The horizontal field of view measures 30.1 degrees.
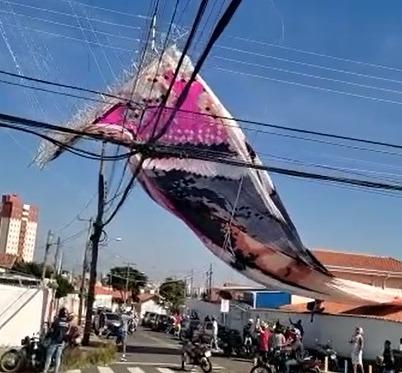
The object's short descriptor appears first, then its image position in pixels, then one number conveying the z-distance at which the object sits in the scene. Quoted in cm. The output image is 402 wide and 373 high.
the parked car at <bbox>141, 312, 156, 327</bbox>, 7138
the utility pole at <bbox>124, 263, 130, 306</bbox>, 10794
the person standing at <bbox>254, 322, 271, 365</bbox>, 2580
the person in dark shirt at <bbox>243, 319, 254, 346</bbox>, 3525
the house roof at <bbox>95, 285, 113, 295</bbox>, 11756
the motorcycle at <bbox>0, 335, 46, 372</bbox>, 1859
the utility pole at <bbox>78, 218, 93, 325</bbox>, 4815
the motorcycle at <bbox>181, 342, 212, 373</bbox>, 2252
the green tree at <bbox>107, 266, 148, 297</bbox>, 11138
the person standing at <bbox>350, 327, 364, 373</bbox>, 2536
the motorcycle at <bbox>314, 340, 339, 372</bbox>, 2935
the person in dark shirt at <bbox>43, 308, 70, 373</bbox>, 1827
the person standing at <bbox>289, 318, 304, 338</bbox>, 3641
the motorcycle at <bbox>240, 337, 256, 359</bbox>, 3446
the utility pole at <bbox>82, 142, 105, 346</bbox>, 2845
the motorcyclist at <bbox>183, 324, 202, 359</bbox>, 2291
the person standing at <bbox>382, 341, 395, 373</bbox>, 2172
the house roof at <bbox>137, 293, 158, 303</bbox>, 11555
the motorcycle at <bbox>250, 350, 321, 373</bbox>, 2092
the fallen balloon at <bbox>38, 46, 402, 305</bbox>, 3244
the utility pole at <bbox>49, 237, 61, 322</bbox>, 6616
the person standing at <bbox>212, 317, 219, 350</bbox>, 3581
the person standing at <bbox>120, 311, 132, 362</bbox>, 2969
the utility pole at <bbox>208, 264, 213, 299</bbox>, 8128
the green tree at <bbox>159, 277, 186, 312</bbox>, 11088
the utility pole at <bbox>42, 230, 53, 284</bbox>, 5675
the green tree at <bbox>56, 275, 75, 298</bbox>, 6982
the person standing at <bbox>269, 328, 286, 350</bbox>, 2429
